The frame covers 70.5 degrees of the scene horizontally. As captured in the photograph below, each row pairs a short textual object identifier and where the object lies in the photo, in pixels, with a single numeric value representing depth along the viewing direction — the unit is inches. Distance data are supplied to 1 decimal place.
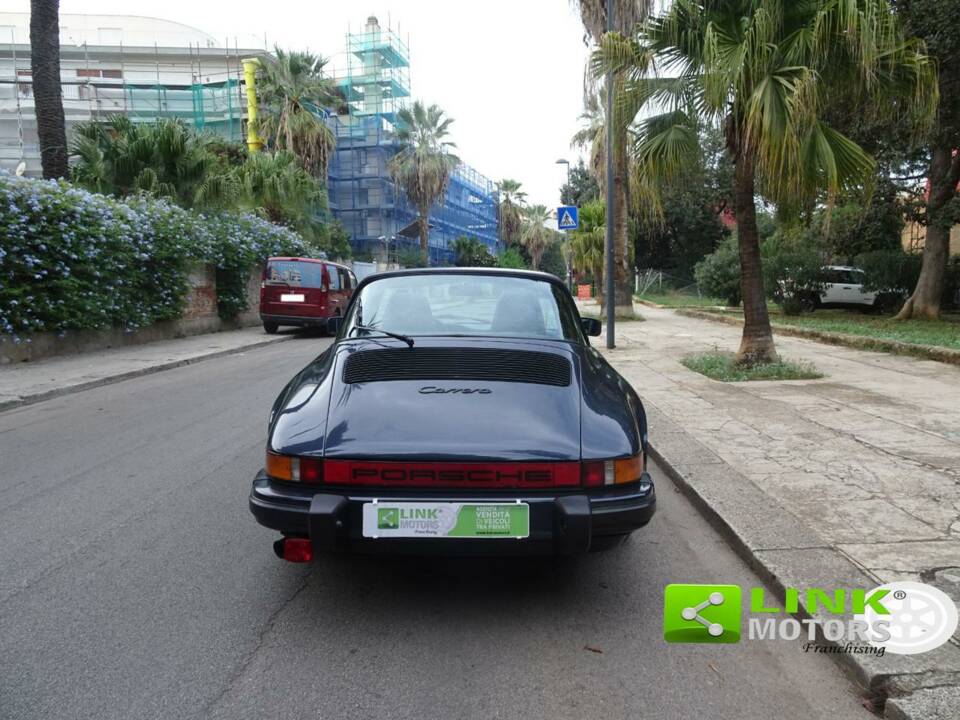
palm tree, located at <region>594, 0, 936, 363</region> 303.9
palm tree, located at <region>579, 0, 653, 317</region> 668.1
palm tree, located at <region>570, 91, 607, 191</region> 559.4
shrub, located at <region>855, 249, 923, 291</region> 746.8
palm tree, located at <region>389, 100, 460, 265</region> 1704.0
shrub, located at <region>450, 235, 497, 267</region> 2052.2
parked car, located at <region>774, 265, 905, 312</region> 796.9
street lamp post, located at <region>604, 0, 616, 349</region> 519.4
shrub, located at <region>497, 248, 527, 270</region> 1827.6
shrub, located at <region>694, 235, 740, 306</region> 969.9
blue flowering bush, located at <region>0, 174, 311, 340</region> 406.3
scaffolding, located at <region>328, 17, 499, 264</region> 1747.0
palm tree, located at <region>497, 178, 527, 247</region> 2888.8
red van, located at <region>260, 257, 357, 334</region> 681.6
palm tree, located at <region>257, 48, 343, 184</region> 1206.9
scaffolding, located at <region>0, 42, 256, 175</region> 1696.6
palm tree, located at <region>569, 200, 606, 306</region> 899.4
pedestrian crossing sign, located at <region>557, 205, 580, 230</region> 596.7
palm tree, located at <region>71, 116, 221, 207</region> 673.6
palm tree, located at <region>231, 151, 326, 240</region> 912.9
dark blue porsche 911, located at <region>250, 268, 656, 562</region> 105.2
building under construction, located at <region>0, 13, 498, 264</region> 1716.3
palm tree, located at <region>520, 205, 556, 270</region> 3171.8
